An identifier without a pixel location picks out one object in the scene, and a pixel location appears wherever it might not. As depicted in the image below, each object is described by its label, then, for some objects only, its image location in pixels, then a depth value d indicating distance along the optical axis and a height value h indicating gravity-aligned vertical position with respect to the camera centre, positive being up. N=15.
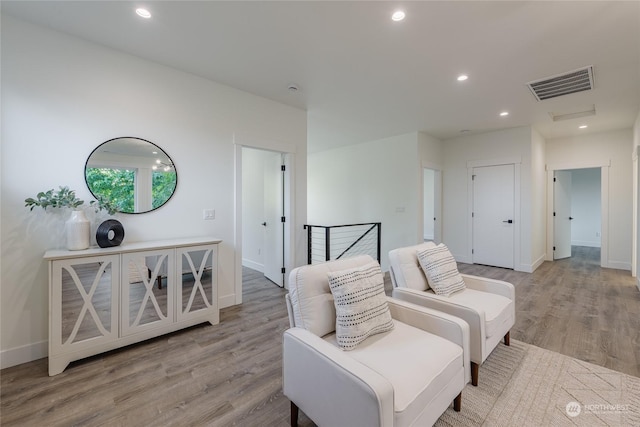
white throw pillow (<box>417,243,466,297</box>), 2.28 -0.50
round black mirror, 2.47 +0.38
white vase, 2.19 -0.15
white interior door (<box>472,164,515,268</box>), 5.10 -0.05
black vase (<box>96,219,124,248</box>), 2.31 -0.18
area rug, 1.58 -1.20
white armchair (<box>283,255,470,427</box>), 1.11 -0.75
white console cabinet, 2.03 -0.69
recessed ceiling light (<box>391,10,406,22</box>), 2.04 +1.52
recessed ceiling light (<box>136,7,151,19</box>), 2.06 +1.55
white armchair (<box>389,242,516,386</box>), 1.84 -0.70
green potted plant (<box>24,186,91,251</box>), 2.17 +0.03
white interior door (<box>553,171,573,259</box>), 5.90 -0.05
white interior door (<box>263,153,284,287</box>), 4.04 -0.10
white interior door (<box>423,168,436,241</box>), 8.52 +0.15
